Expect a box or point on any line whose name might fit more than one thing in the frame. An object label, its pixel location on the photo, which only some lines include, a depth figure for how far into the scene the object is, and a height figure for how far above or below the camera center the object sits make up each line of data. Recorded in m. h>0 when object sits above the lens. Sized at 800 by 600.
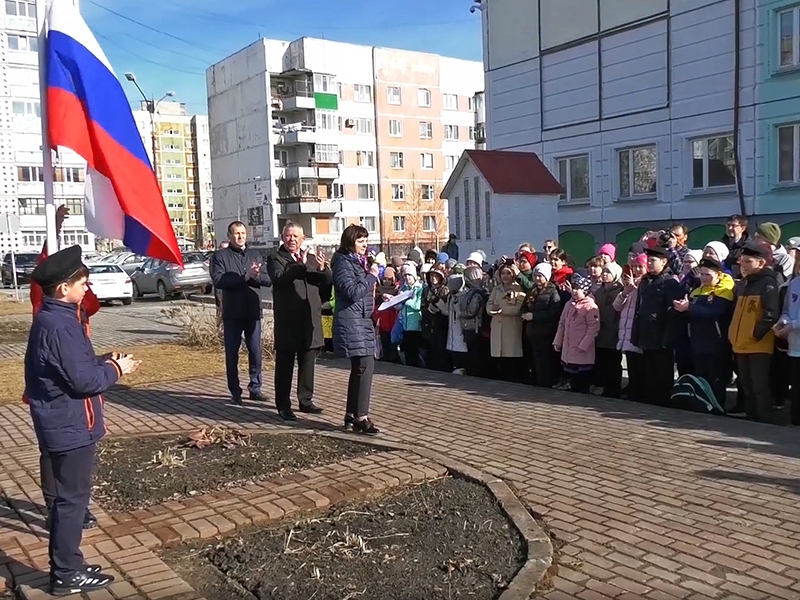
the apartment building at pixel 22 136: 65.75 +10.10
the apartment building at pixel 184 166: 119.69 +13.06
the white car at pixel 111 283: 25.75 -0.90
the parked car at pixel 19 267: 40.91 -0.49
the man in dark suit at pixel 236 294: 8.63 -0.48
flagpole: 5.44 +0.70
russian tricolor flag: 5.62 +0.84
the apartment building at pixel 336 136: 68.06 +9.97
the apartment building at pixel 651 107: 19.27 +3.58
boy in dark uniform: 4.02 -0.70
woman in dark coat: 7.14 -0.63
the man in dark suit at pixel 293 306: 7.77 -0.56
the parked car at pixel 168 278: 28.19 -0.89
